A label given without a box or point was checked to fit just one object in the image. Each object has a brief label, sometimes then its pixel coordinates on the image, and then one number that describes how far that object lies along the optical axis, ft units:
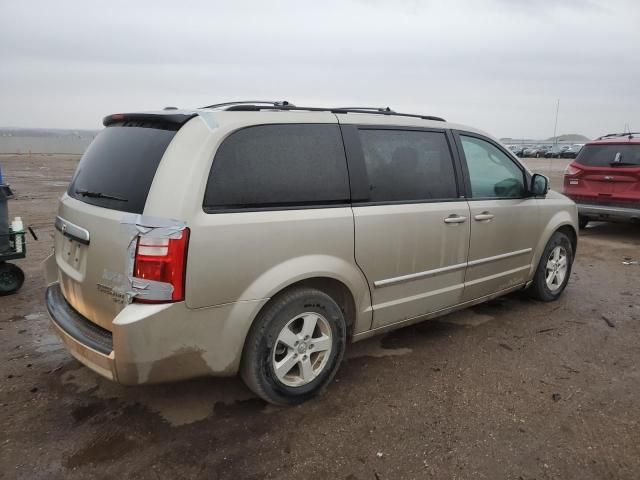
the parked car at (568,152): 159.53
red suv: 25.55
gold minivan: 8.16
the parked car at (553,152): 160.35
